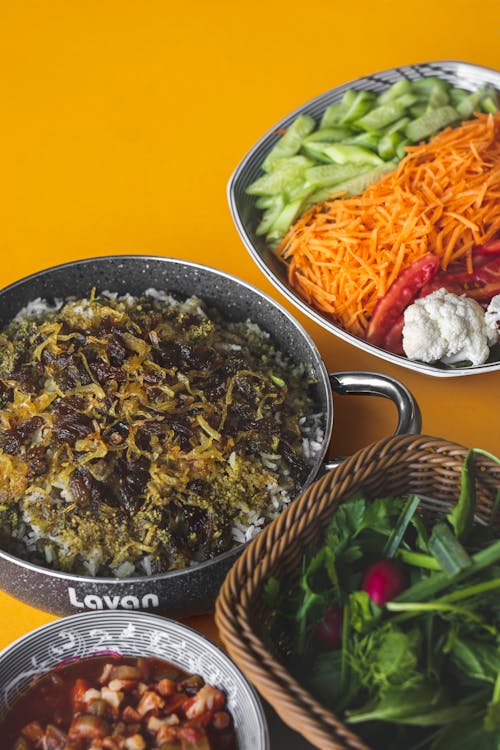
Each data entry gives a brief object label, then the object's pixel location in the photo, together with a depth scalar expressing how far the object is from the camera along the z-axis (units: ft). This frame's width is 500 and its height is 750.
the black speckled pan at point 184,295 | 4.72
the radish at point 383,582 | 4.19
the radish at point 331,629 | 4.27
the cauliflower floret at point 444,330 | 6.49
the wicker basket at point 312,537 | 3.75
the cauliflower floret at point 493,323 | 6.68
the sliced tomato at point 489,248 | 7.18
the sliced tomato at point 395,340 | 6.81
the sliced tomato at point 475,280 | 7.00
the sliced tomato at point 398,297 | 6.85
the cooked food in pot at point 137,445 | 5.13
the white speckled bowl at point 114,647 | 4.50
